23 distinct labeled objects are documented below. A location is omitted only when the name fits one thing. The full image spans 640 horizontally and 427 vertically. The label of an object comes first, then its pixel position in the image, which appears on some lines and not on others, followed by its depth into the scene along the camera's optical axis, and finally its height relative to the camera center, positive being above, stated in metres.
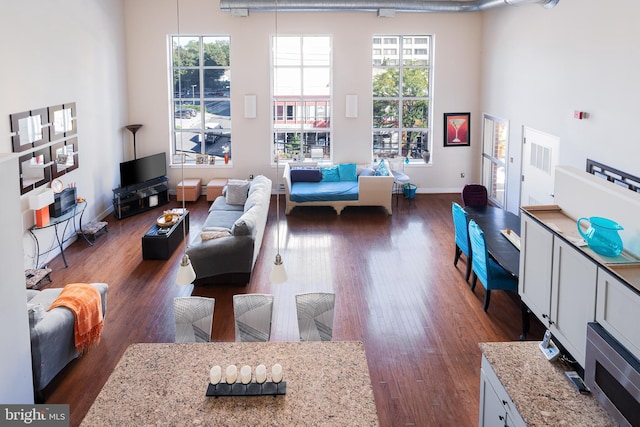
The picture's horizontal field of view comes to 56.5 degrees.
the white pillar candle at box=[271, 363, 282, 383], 4.30 -1.82
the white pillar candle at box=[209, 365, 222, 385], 4.27 -1.82
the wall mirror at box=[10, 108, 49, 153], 8.45 -0.15
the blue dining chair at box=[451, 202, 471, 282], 8.59 -1.67
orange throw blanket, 6.54 -2.13
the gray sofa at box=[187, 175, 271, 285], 8.62 -1.93
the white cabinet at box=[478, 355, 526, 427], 4.07 -2.04
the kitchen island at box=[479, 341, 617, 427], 3.78 -1.85
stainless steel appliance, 3.11 -1.41
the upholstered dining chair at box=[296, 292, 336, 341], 5.87 -1.92
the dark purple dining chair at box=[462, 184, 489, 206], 10.13 -1.30
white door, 10.20 -0.85
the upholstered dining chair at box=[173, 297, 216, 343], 5.86 -1.94
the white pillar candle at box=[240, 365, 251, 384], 4.28 -1.82
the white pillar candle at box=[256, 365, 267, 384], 4.29 -1.82
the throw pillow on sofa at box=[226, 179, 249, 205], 11.84 -1.46
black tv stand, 12.38 -1.66
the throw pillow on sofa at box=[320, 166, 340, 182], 13.91 -1.30
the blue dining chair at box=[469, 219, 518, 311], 7.59 -1.97
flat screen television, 12.56 -1.09
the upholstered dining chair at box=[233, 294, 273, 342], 5.89 -1.94
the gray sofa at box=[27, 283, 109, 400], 5.86 -2.25
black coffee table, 9.95 -2.07
